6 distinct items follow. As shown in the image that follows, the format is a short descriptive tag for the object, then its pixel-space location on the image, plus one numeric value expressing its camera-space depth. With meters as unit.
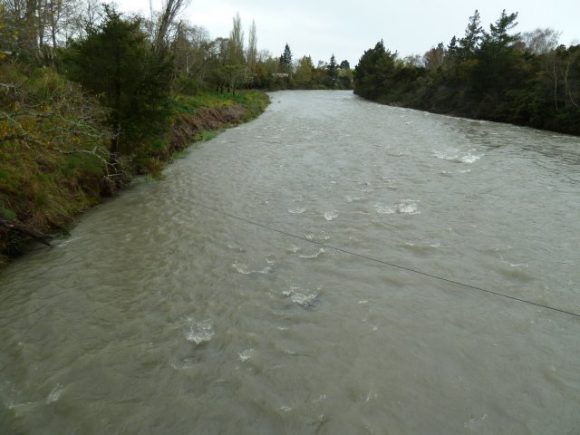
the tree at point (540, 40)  34.43
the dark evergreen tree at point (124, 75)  9.33
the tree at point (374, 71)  47.56
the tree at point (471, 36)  45.06
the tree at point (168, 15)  16.97
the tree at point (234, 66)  33.69
